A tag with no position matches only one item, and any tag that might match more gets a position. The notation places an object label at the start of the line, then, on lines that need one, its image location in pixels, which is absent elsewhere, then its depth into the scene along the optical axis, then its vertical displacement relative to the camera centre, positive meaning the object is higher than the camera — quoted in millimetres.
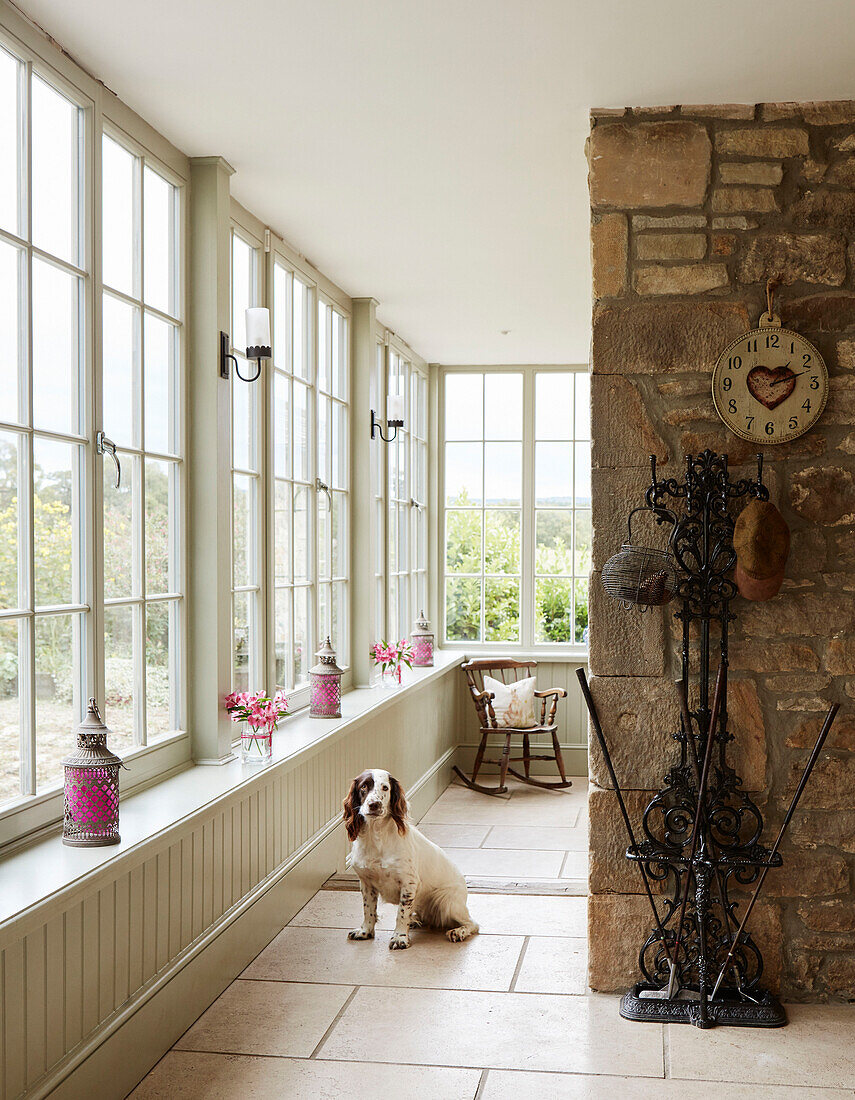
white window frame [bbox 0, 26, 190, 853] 2709 +372
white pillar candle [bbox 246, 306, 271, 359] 4012 +840
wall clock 3254 +506
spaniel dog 3734 -1083
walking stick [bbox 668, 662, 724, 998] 3104 -605
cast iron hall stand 3170 -805
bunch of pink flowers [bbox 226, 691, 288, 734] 3807 -538
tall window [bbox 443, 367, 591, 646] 8008 +363
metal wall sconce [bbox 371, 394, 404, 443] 6383 +828
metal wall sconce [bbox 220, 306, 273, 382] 3996 +814
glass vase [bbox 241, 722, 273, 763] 3832 -663
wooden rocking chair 7117 -1108
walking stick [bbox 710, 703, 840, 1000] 3107 -684
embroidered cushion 7184 -977
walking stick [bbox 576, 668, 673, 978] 3242 -685
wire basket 3197 -63
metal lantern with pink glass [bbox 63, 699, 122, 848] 2691 -582
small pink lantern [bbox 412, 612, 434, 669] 6953 -578
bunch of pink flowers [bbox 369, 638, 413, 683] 5977 -554
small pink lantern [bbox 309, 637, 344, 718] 4793 -581
